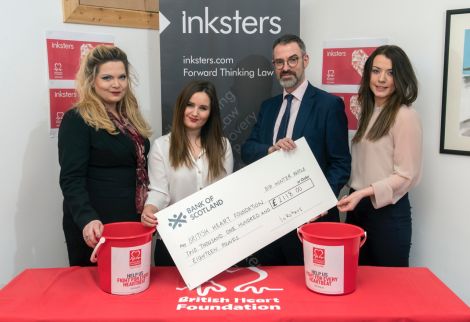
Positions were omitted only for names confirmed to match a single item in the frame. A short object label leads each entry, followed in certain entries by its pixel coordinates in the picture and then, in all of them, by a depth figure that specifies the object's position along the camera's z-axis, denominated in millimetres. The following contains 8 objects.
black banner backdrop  2588
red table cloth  1294
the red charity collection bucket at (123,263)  1417
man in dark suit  2111
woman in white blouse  1952
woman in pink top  1980
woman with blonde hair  1854
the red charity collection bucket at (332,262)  1405
